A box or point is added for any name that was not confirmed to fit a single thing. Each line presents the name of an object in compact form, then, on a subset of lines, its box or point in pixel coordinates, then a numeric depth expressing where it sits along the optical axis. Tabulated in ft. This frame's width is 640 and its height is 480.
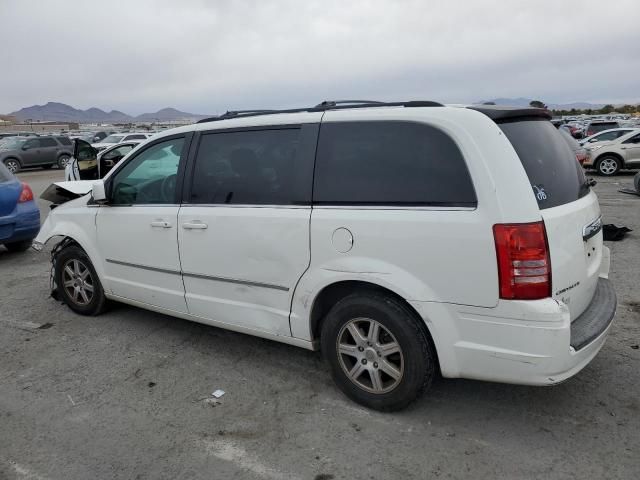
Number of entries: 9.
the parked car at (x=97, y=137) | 109.50
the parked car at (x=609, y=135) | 54.82
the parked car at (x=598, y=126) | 80.38
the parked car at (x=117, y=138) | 78.64
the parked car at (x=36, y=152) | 77.30
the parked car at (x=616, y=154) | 51.03
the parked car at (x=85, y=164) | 32.82
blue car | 22.84
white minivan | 8.54
